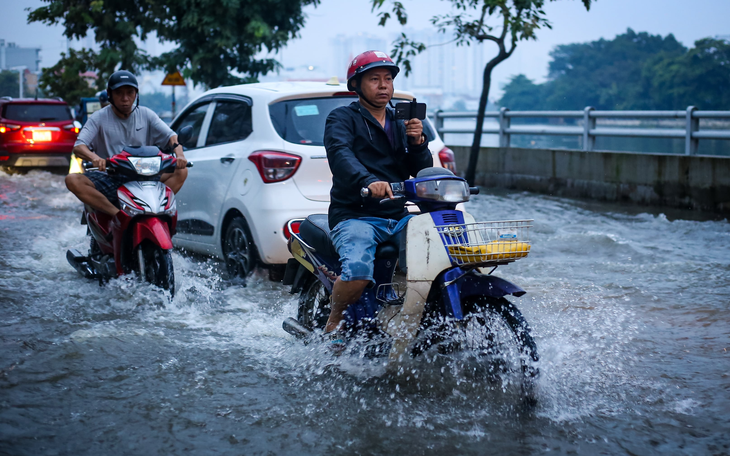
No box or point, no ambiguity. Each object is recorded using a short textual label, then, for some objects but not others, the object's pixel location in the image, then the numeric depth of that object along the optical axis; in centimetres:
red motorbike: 564
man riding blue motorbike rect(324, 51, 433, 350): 393
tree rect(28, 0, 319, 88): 1972
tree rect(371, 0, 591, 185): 1482
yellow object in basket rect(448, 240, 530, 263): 338
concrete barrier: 1058
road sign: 2122
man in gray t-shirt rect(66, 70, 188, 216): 582
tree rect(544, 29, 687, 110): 7956
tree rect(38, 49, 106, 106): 3350
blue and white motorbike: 356
